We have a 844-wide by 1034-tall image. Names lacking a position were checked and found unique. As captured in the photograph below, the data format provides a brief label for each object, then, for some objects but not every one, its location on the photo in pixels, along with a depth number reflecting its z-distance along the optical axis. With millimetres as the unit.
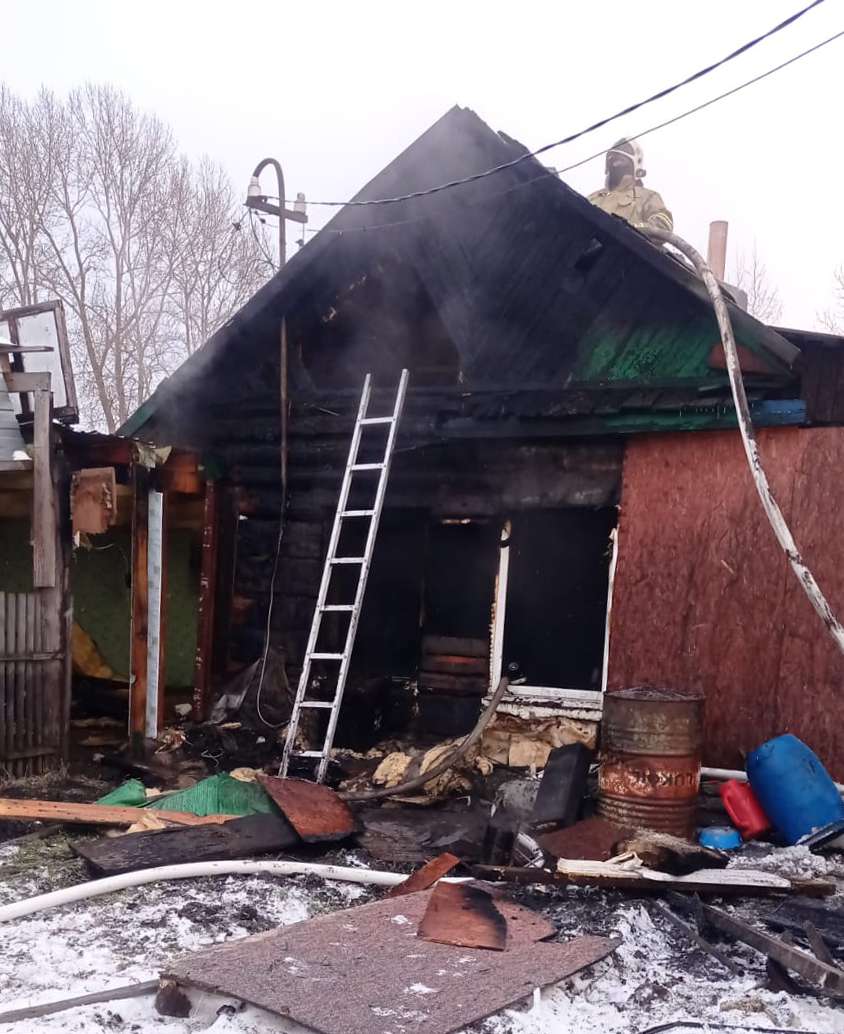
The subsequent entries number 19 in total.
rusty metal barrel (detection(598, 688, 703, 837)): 5168
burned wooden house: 5934
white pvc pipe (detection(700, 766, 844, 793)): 5770
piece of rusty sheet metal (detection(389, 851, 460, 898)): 4512
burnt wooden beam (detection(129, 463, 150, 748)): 7367
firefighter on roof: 9914
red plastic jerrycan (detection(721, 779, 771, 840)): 5340
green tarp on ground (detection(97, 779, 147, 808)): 6086
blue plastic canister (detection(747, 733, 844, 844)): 5102
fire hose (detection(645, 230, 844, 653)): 4547
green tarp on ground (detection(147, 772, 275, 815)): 5867
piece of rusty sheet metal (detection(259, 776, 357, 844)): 5305
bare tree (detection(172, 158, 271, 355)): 24312
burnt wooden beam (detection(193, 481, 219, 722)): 7711
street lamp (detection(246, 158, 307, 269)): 10602
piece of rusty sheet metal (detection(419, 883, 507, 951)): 3771
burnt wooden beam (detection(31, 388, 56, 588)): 6754
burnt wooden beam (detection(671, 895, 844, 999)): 3388
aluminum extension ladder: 6340
